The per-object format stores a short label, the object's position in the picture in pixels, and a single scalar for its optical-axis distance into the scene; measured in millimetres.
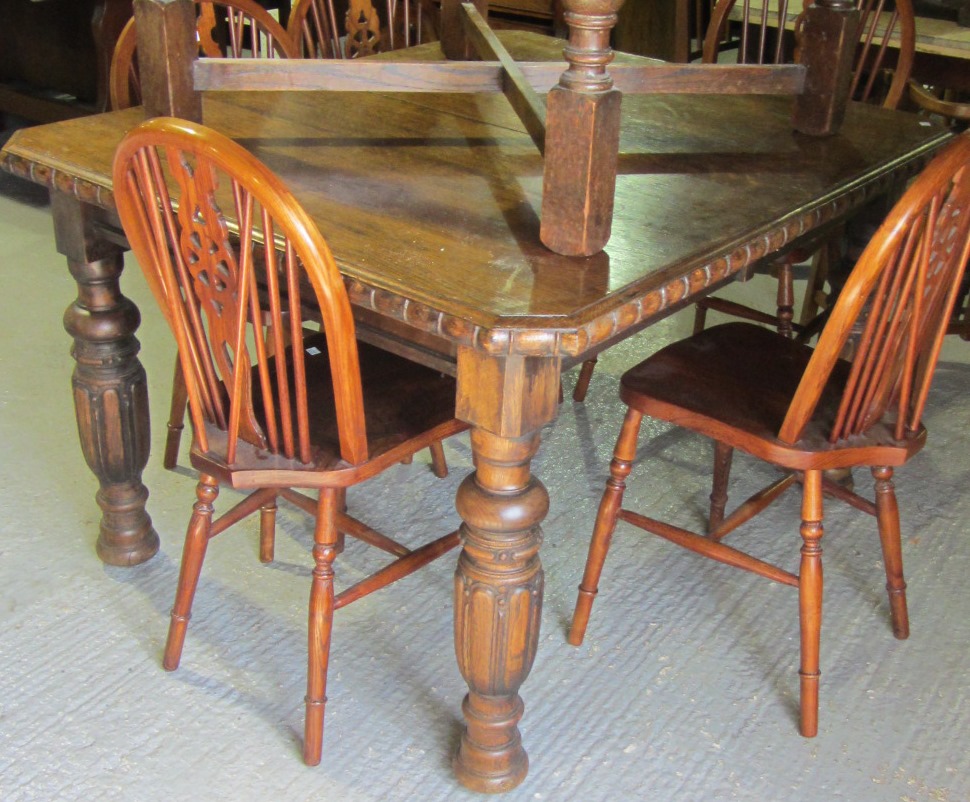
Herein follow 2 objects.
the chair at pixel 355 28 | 2586
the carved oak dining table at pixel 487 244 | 1426
